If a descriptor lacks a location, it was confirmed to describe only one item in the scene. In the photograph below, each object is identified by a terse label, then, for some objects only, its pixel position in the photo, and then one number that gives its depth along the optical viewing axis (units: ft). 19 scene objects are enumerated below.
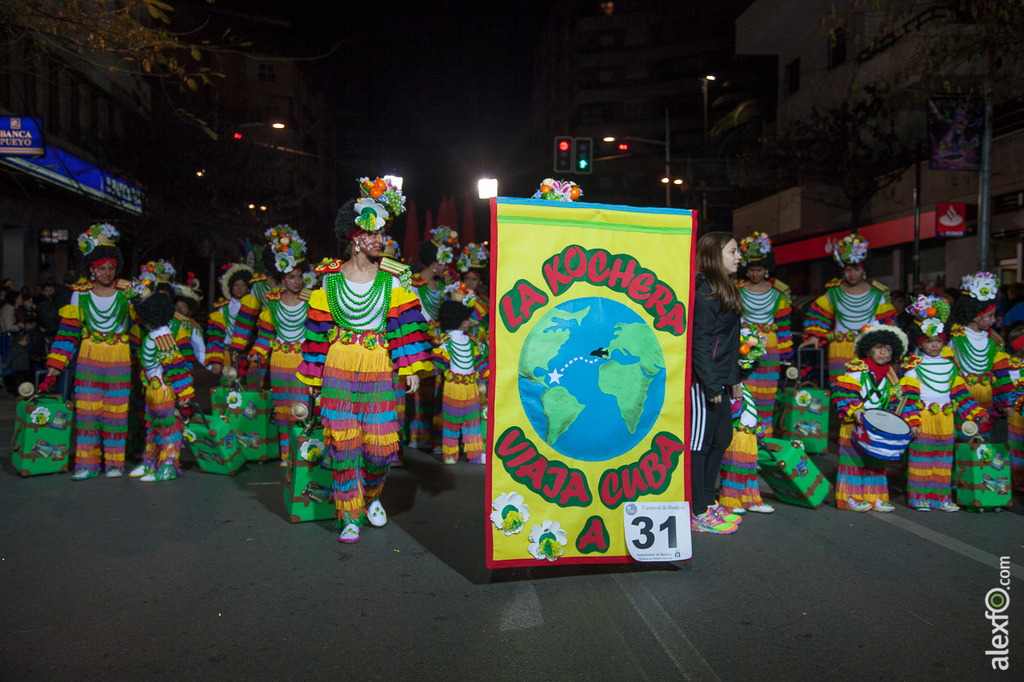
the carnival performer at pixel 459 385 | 25.91
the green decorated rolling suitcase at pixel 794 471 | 19.25
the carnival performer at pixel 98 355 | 22.79
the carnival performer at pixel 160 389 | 22.97
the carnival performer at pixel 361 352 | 16.57
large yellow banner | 13.57
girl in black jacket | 16.44
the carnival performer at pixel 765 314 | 26.17
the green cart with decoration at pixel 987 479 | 19.31
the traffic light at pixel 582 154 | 60.08
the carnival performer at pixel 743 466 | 19.07
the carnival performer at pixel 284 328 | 24.54
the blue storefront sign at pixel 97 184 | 63.78
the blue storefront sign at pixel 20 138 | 36.11
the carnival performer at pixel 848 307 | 26.12
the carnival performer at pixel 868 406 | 19.33
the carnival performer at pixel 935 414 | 19.61
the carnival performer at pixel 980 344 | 21.34
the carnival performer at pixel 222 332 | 26.04
